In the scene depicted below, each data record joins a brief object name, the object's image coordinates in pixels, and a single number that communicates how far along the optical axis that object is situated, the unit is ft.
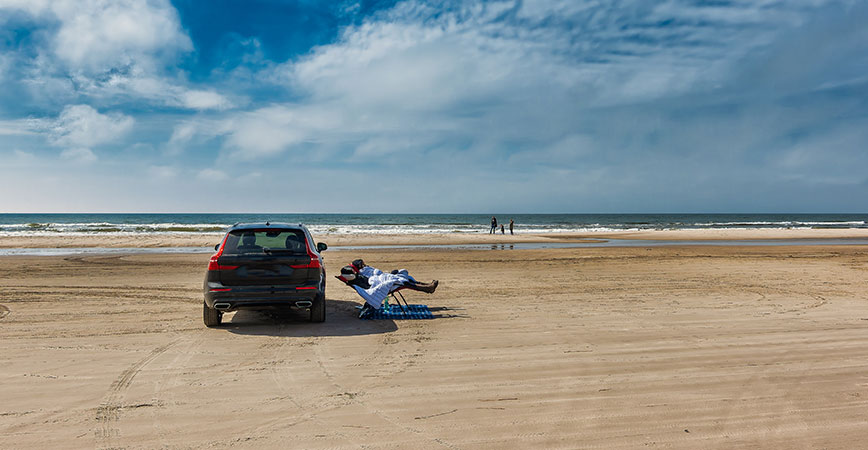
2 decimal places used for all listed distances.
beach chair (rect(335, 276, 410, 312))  25.84
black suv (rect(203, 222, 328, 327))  21.40
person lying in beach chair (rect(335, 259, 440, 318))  24.80
